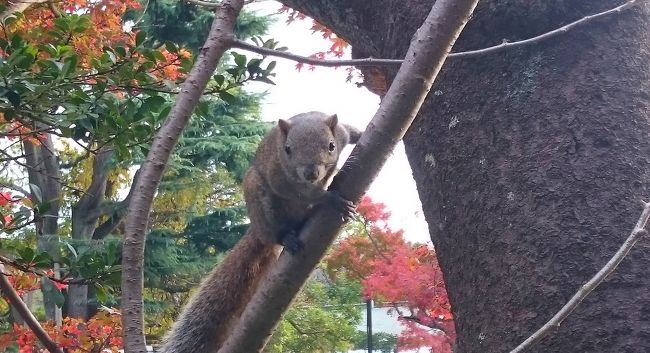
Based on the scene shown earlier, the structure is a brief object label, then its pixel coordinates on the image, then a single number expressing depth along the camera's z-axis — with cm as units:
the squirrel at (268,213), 241
